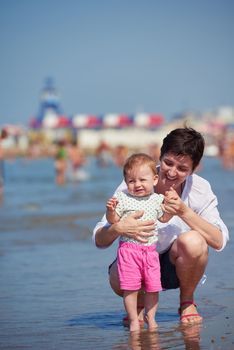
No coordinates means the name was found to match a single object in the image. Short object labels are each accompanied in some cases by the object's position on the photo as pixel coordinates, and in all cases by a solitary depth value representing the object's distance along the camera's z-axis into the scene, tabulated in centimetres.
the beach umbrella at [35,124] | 10362
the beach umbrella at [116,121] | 10169
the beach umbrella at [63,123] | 9788
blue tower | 11144
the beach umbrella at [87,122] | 9994
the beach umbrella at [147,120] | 10281
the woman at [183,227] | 479
